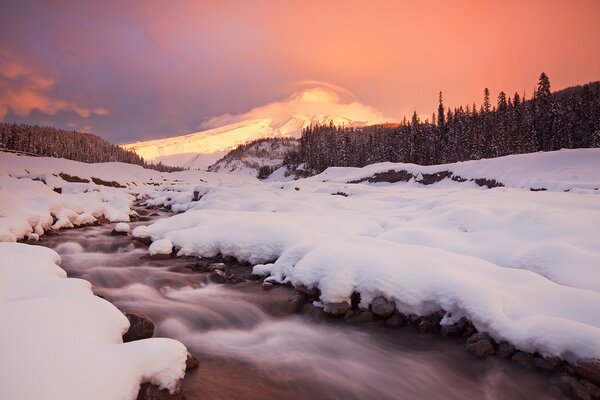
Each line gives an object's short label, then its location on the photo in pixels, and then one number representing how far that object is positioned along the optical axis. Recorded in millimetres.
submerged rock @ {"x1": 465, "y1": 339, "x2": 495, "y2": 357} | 6844
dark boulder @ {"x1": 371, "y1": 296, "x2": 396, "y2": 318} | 8391
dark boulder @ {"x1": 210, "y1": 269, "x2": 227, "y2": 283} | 11729
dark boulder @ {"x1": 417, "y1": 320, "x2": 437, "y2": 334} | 7918
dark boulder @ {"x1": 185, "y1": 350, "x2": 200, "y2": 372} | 6333
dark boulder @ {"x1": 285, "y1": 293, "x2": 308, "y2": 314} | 9312
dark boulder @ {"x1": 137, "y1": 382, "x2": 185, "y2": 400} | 4586
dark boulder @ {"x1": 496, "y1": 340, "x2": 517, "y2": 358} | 6617
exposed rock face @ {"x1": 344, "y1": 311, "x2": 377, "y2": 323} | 8445
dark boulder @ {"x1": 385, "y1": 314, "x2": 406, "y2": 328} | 8250
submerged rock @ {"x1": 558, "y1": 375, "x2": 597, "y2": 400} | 5512
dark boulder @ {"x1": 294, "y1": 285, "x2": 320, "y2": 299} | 9445
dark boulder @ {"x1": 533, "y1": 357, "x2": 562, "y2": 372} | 6094
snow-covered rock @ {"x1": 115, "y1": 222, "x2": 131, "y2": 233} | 19380
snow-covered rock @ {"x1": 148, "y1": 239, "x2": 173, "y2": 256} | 14367
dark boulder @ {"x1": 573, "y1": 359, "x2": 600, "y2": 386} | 5586
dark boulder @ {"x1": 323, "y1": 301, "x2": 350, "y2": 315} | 8680
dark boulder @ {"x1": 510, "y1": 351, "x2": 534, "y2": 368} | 6361
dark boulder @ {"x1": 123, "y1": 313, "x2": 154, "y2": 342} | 6473
